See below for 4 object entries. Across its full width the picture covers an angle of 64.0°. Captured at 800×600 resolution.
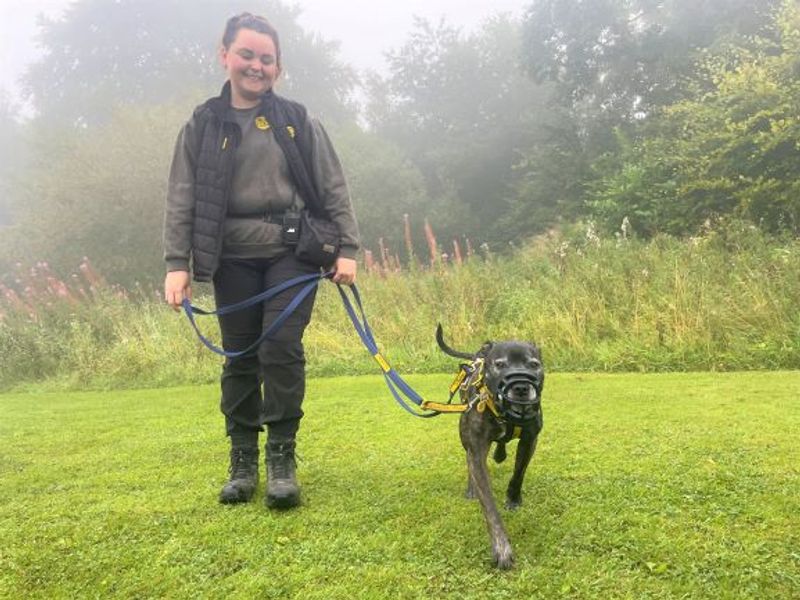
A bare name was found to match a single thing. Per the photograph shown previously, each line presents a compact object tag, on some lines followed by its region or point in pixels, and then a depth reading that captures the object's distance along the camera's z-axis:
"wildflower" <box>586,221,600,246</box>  7.87
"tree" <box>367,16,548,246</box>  25.70
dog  1.97
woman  2.68
